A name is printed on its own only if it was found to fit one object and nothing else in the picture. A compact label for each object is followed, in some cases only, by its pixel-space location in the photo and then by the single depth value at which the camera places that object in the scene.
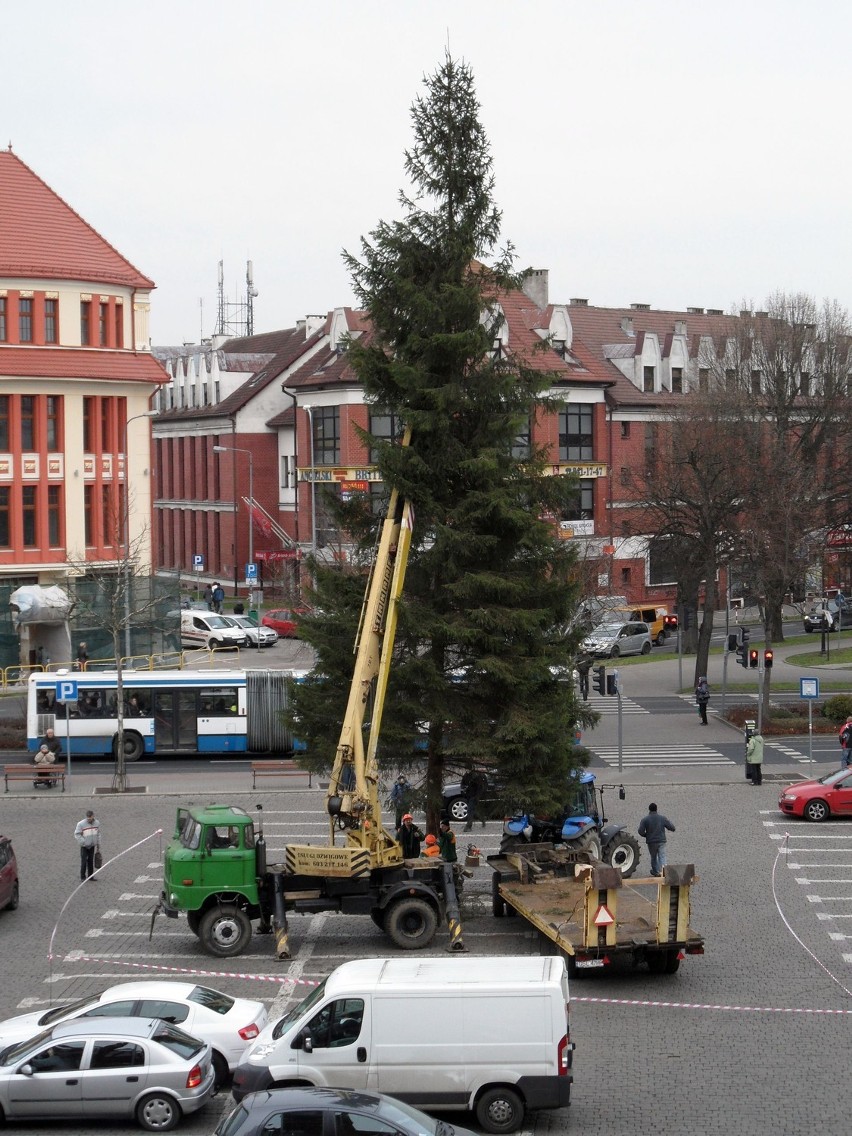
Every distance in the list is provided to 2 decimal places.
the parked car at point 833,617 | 71.00
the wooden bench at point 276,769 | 38.78
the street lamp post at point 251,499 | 78.56
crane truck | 22.92
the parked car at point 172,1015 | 16.67
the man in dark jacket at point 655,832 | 26.50
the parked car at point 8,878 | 25.48
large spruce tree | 25.97
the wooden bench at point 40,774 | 38.12
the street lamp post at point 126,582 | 43.02
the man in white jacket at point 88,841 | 27.59
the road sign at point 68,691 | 40.53
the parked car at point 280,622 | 68.88
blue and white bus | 42.94
